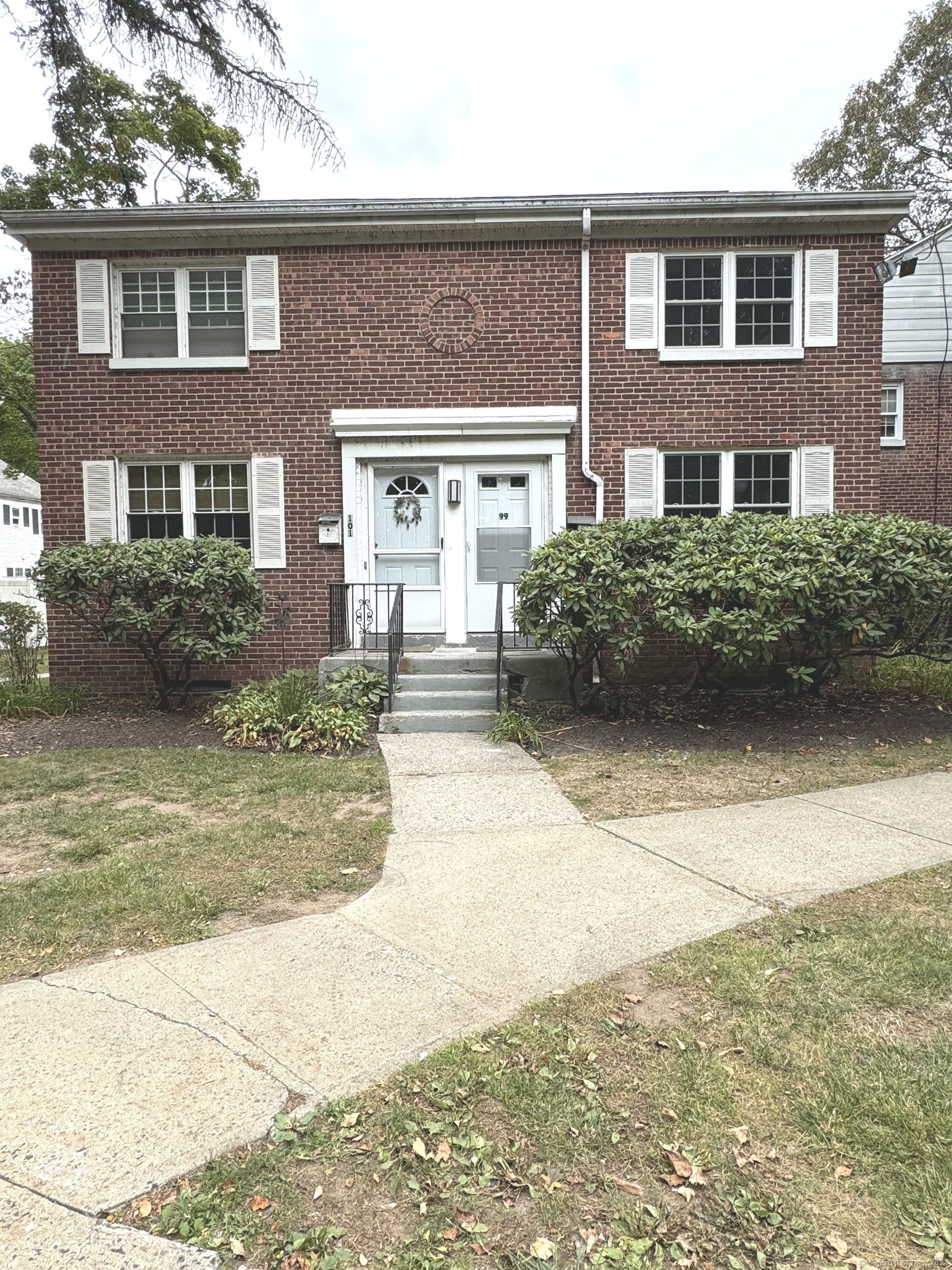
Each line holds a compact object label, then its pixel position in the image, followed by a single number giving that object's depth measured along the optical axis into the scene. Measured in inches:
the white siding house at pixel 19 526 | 1363.2
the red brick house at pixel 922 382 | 601.3
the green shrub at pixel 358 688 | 310.3
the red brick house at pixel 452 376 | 371.6
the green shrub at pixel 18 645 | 375.6
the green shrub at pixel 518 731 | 282.8
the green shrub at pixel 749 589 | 274.8
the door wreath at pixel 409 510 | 385.7
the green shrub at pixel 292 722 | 286.8
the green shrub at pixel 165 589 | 313.9
